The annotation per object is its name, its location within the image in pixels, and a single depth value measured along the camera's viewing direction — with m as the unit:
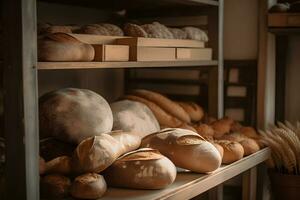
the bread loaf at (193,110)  2.75
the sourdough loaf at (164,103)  2.60
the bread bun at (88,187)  1.61
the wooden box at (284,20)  2.76
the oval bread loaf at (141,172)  1.76
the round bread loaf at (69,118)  1.87
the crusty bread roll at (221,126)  2.56
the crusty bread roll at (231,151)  2.25
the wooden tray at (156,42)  2.09
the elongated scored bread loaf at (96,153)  1.73
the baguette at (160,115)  2.54
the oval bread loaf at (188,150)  1.97
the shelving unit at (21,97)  1.47
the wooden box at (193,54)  2.41
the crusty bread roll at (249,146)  2.45
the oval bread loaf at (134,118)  2.20
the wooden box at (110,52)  1.88
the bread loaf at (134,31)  2.20
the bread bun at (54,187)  1.64
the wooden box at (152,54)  2.08
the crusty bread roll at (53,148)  1.84
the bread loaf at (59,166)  1.73
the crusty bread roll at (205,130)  2.46
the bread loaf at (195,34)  2.57
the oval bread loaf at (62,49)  1.66
